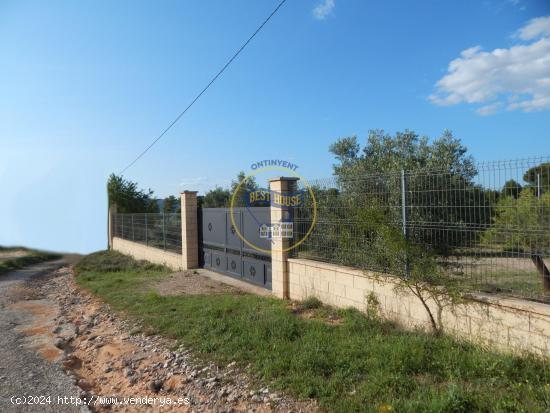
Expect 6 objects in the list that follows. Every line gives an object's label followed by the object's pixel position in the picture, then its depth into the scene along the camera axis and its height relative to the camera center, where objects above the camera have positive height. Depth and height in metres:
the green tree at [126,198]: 25.95 +1.07
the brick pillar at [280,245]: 7.51 -0.70
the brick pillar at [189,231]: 11.90 -0.59
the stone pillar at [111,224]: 23.79 -0.64
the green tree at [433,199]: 4.46 +0.11
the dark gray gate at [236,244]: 8.67 -0.85
